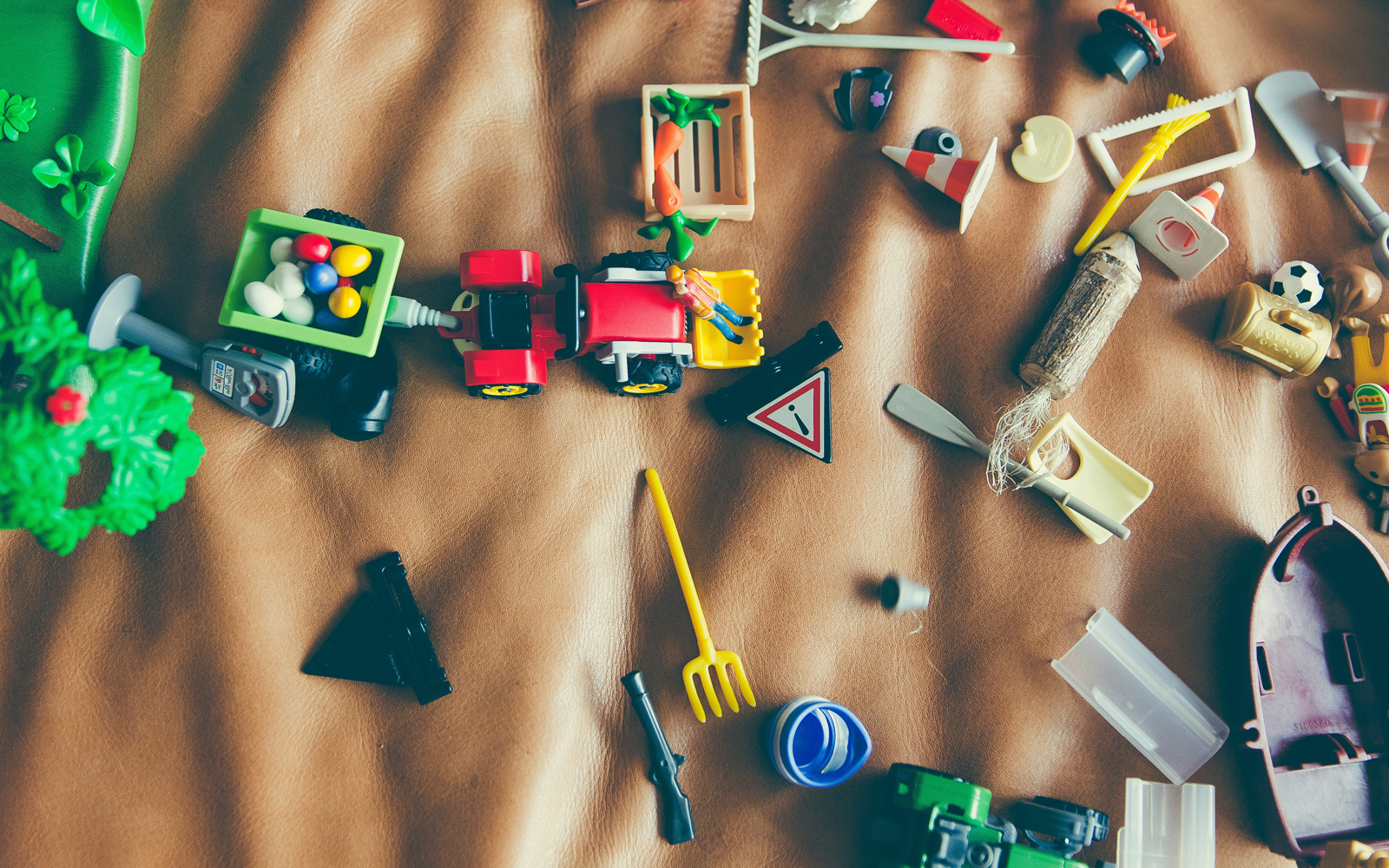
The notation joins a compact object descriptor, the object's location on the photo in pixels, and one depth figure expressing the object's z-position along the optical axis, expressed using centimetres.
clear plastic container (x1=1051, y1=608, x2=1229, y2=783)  38
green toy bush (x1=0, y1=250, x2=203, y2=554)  30
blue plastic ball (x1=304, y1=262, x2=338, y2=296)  35
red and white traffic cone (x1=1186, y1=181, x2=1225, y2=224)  39
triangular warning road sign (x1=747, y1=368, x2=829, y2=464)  38
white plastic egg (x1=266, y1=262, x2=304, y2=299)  35
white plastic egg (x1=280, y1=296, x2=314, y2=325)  35
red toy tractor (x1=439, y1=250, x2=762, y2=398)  36
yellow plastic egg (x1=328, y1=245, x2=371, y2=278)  35
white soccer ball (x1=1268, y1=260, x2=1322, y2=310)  40
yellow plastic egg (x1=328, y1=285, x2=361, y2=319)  35
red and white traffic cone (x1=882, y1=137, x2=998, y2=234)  38
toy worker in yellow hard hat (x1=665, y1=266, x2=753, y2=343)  36
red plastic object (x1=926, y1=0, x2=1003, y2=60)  40
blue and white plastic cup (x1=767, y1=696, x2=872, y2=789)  37
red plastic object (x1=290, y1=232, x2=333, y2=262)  35
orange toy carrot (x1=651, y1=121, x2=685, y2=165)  38
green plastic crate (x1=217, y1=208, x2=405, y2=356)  35
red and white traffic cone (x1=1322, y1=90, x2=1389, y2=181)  41
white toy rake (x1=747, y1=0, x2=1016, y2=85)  39
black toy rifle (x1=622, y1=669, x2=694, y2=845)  37
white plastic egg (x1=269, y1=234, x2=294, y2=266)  35
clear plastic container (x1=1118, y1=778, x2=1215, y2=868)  37
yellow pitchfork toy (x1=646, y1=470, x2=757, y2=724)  37
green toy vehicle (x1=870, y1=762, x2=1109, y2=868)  35
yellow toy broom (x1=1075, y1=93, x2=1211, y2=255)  39
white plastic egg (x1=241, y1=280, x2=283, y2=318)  34
